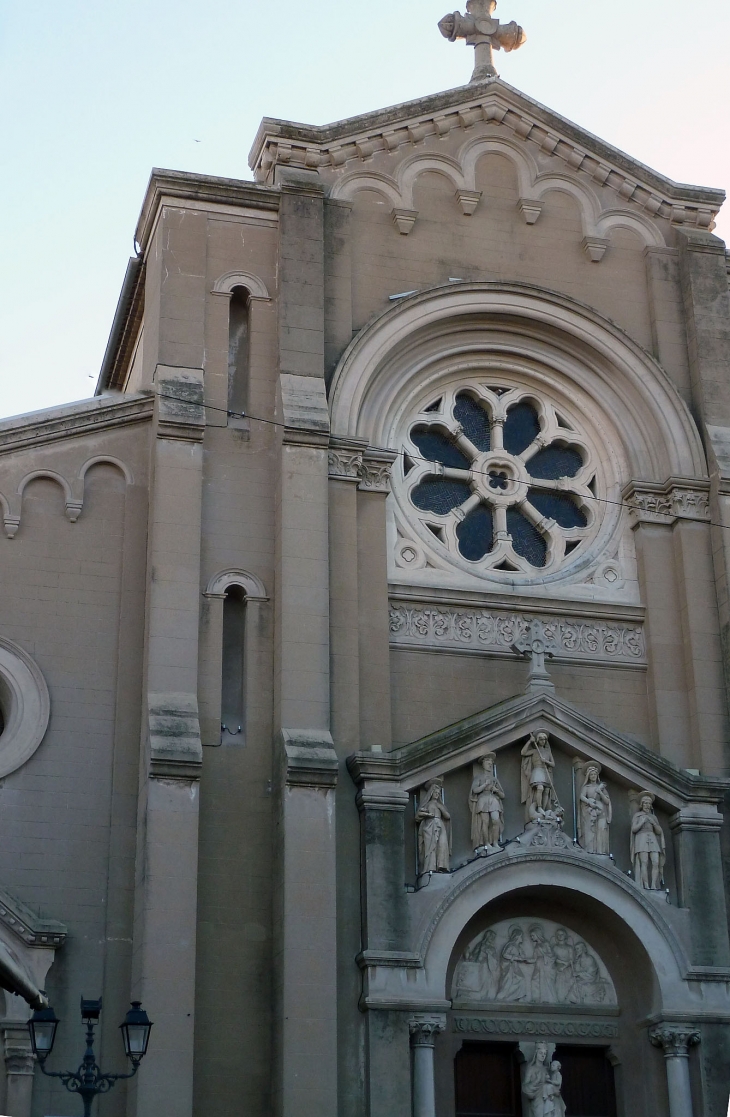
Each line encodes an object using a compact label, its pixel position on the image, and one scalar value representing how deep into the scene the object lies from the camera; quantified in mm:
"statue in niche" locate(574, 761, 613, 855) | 18750
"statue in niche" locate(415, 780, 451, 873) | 18156
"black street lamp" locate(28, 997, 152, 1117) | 13656
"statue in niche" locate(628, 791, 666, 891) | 18750
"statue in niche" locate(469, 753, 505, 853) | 18406
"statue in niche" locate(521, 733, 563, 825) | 18641
